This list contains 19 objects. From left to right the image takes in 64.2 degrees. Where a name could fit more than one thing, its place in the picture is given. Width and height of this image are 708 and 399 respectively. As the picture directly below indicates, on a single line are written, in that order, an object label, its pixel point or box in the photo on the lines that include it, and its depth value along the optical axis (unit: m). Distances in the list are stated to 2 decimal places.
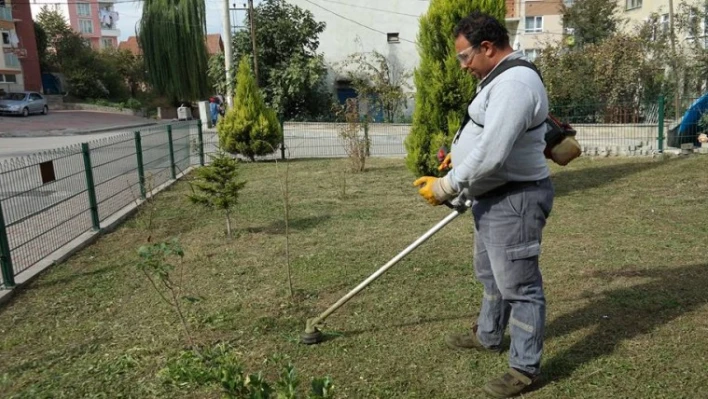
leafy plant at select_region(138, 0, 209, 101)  34.00
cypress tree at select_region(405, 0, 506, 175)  6.77
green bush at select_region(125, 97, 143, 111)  37.69
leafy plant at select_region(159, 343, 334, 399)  1.67
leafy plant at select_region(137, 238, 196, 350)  3.01
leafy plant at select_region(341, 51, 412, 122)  20.03
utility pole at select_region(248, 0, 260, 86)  19.48
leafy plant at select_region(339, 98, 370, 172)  10.14
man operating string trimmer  2.38
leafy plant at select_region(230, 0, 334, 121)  21.38
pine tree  5.56
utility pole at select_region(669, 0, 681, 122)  12.39
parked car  30.28
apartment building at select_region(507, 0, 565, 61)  35.88
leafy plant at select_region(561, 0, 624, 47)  23.03
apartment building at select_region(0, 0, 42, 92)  37.47
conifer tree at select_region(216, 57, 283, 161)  11.54
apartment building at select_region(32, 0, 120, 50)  69.25
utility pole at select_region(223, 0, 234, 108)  17.95
